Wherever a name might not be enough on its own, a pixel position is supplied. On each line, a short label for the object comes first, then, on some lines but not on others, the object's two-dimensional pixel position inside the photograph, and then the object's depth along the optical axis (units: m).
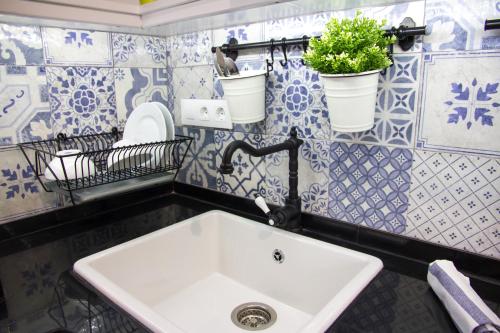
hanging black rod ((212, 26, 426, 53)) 0.80
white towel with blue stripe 0.59
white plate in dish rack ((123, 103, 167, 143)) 1.18
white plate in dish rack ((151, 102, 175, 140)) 1.17
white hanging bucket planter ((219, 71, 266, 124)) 0.97
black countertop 0.68
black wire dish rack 0.98
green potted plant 0.75
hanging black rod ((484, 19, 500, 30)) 0.69
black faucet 0.96
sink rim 0.64
